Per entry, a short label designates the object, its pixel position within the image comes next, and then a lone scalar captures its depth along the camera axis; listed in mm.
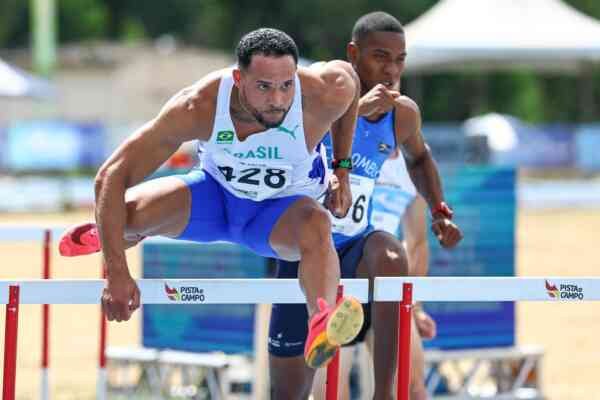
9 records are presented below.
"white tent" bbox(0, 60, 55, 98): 40441
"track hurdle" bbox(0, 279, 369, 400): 8703
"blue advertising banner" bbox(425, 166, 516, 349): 17297
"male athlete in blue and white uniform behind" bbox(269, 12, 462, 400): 11242
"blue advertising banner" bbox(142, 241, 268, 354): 17125
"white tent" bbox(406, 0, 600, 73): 40625
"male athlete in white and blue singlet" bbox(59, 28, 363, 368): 8984
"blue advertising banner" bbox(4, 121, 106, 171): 58719
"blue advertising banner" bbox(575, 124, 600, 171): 66125
